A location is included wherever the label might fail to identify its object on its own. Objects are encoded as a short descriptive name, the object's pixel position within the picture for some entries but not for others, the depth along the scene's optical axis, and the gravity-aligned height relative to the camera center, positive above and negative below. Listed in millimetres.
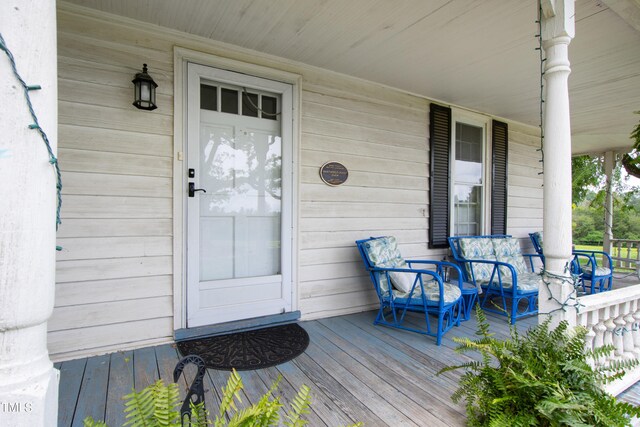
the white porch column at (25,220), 685 -22
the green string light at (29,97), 684 +245
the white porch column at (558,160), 1751 +292
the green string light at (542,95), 1814 +679
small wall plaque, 3230 +392
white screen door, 2686 +136
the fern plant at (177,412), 914 -586
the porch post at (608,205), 6203 +163
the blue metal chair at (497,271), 3316 -674
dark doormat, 2273 -1061
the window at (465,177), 4039 +492
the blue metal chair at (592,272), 3961 -747
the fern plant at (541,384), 1359 -787
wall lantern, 2367 +899
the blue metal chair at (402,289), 2697 -695
